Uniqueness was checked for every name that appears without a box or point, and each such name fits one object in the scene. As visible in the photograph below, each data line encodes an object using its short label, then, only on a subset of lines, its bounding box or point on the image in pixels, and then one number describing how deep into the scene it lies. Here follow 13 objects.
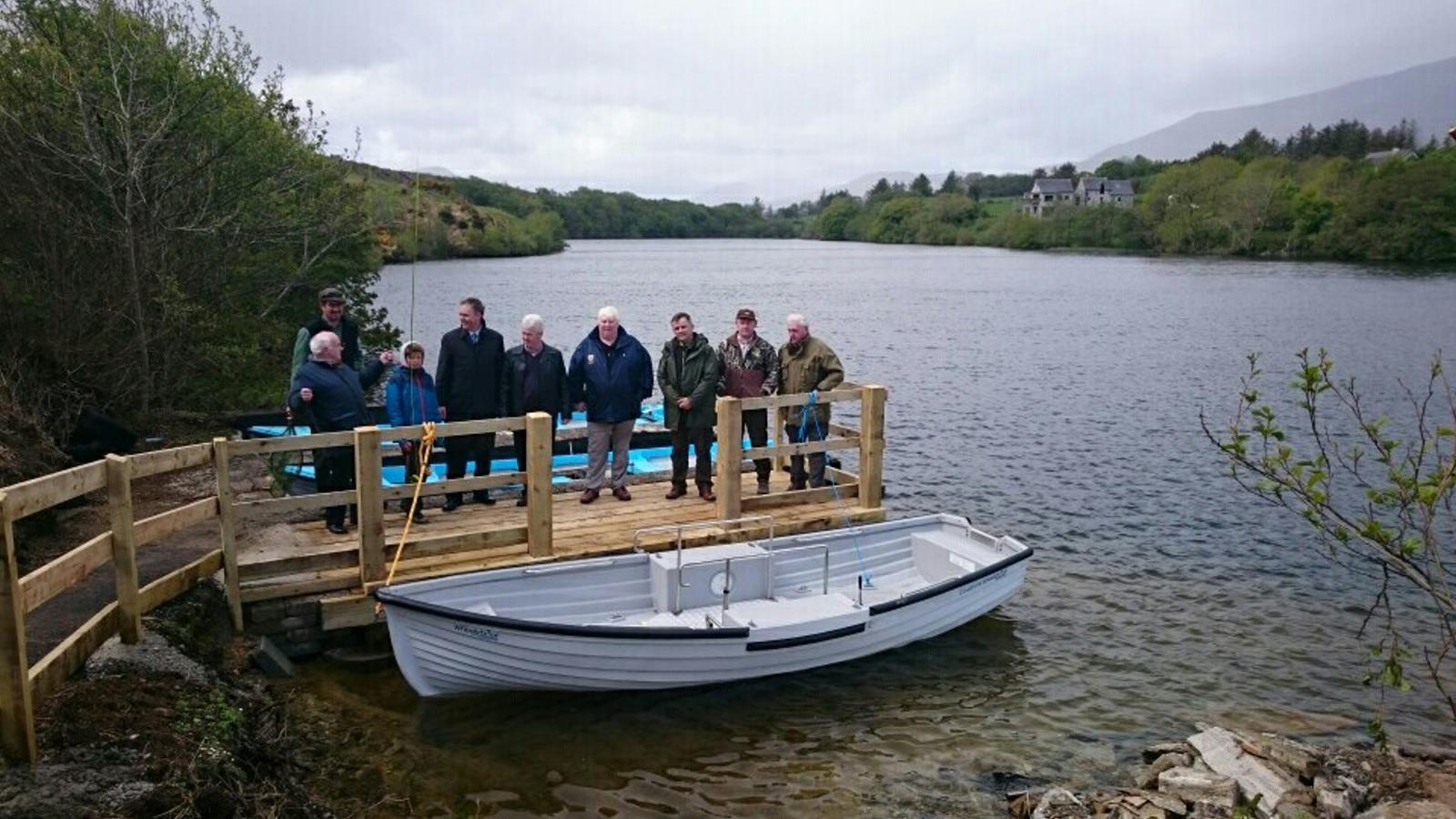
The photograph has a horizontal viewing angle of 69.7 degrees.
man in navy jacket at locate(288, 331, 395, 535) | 9.59
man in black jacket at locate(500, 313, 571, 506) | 10.68
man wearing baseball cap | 11.38
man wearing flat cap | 10.67
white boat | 8.52
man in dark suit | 10.47
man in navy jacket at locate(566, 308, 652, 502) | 10.81
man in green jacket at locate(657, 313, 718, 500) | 11.05
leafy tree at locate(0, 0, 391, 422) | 14.12
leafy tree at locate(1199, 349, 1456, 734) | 5.39
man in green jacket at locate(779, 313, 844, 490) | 11.50
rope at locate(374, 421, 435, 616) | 8.93
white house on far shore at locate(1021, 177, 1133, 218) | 146.75
